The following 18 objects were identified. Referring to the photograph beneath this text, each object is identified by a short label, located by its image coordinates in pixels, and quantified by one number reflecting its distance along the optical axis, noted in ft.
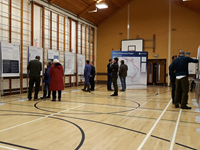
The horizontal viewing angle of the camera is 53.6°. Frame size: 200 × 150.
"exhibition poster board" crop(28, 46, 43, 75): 24.21
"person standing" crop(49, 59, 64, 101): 18.88
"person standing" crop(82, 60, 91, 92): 27.45
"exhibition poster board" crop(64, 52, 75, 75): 33.42
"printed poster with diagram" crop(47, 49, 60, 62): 29.51
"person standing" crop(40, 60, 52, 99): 20.36
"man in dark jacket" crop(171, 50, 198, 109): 15.47
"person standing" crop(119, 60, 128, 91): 29.60
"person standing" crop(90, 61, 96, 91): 29.15
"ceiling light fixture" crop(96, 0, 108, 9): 33.06
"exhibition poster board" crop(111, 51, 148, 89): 32.48
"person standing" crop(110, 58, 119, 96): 23.74
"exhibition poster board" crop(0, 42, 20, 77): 20.85
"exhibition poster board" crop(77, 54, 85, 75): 36.80
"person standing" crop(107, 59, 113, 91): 29.60
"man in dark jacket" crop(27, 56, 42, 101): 19.74
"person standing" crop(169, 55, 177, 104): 17.57
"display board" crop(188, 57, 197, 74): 39.01
